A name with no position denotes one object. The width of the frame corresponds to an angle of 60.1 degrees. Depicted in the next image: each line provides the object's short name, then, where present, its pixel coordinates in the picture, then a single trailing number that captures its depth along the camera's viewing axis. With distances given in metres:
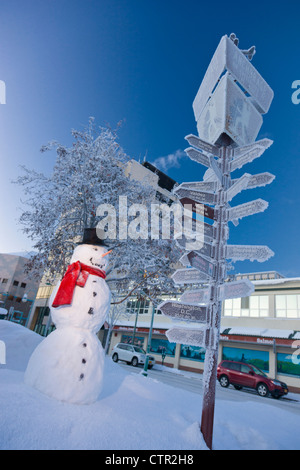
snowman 3.65
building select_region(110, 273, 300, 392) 17.67
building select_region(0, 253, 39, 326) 46.03
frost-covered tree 8.55
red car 13.45
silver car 19.78
